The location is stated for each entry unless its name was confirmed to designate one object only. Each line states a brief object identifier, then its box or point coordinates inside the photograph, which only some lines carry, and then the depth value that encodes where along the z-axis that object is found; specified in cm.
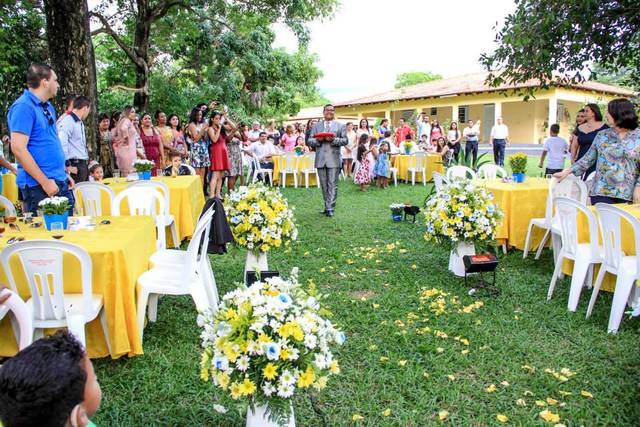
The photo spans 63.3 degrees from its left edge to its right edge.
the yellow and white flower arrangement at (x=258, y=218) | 465
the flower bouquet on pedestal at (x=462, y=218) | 503
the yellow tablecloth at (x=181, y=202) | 651
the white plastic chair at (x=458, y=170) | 759
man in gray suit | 834
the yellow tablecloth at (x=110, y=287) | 327
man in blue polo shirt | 396
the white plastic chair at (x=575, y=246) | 430
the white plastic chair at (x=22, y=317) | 286
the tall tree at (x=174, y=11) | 1288
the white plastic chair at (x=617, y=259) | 380
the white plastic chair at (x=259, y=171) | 1291
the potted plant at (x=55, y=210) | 373
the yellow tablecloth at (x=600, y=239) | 420
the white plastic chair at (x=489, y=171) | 772
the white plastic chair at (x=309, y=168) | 1330
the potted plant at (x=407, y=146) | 1366
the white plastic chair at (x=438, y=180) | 691
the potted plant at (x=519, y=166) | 642
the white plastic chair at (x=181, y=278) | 358
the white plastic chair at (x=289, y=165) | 1327
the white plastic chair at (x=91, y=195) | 534
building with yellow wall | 2709
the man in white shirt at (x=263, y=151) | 1366
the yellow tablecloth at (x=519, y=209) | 607
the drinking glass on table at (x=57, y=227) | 376
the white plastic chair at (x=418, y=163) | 1346
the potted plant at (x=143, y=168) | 646
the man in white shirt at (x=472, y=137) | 1545
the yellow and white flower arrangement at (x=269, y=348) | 212
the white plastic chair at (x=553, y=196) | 561
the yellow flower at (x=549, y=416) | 275
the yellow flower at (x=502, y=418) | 277
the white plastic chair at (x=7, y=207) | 490
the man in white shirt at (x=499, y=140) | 1627
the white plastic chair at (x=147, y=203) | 539
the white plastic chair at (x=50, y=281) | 298
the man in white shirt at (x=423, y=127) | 1794
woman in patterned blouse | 461
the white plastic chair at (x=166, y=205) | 560
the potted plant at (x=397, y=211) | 824
